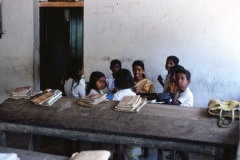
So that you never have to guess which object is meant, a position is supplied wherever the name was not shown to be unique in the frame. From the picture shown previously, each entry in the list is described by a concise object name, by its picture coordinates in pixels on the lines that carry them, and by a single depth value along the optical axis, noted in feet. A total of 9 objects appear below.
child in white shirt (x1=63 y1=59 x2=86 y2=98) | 15.40
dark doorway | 23.06
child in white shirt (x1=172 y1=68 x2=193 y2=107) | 13.30
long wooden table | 9.45
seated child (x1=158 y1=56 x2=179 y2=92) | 17.16
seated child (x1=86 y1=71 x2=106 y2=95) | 14.30
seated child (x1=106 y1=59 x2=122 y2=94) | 17.60
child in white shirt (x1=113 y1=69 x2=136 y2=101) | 13.28
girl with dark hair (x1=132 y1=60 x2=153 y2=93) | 16.40
